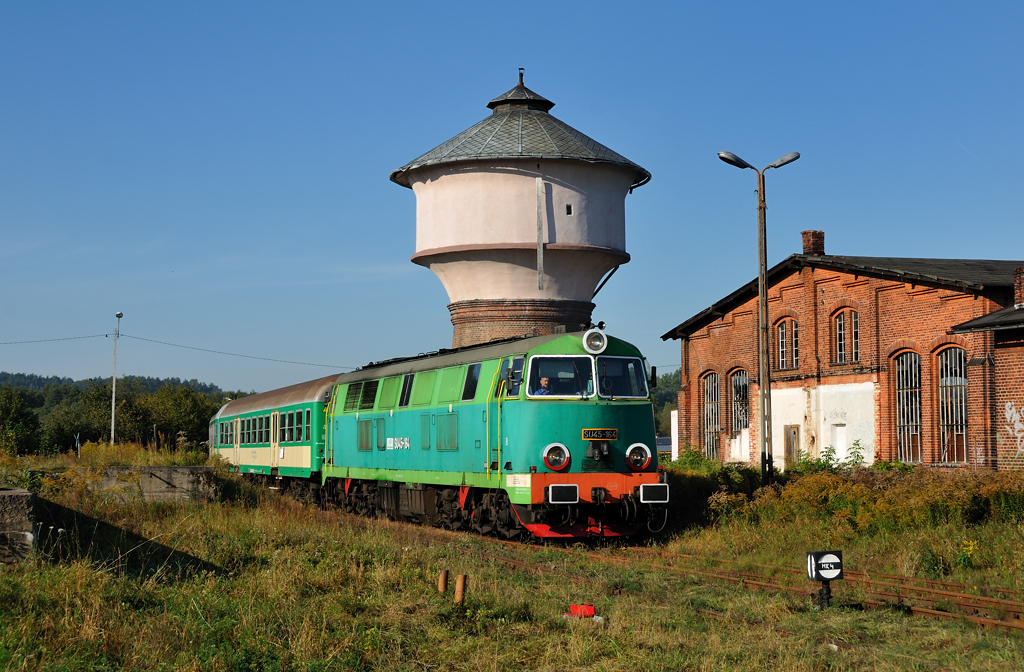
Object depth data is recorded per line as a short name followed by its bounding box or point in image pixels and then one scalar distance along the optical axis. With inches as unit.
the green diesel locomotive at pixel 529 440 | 661.9
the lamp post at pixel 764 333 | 850.8
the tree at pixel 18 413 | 2371.3
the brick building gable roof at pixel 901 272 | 1091.0
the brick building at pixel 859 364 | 1067.9
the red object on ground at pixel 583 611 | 419.5
